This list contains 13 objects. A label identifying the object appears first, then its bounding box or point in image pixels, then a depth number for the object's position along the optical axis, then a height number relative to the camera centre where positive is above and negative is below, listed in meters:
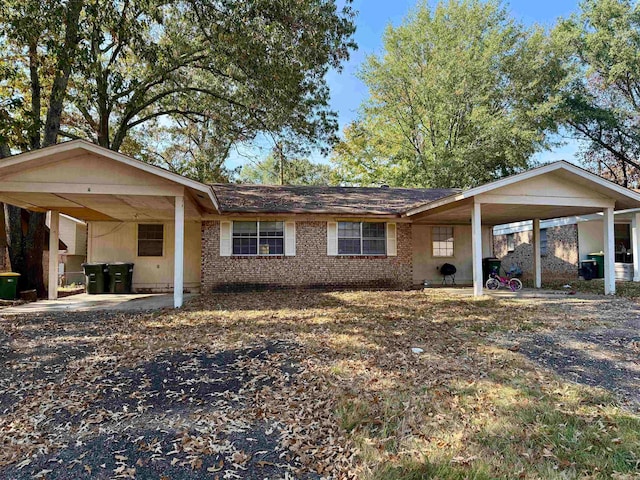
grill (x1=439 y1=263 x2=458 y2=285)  13.39 -0.59
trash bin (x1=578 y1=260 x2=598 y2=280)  14.78 -0.57
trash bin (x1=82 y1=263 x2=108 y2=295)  11.47 -0.72
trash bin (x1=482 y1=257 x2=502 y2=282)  13.20 -0.36
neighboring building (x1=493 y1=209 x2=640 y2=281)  14.87 +0.48
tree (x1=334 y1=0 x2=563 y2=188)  22.69 +10.55
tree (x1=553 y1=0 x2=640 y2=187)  20.22 +10.47
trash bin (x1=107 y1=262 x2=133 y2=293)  11.55 -0.70
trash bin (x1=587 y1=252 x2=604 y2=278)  14.80 -0.31
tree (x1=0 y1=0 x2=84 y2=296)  7.96 +4.78
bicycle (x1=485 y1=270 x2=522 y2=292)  11.77 -0.90
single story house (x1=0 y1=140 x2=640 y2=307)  8.17 +1.12
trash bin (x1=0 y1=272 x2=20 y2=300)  9.63 -0.79
